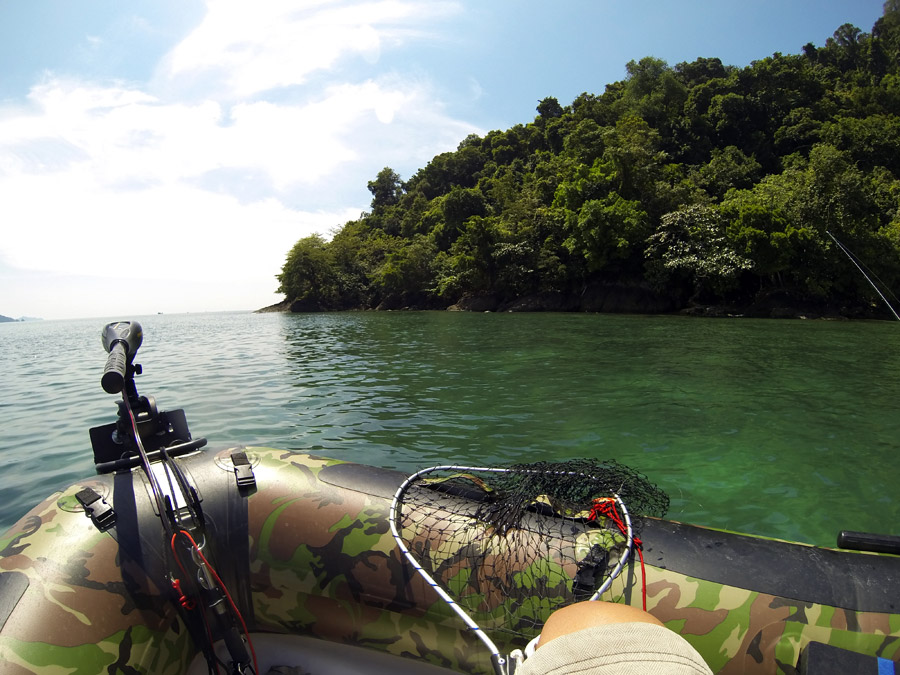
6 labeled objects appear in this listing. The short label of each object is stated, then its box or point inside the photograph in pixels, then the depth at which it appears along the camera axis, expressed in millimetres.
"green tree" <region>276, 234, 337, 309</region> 56312
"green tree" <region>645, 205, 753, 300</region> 26234
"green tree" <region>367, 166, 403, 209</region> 83812
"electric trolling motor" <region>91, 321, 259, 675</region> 1735
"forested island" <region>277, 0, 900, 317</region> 24891
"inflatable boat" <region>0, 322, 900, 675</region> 1597
